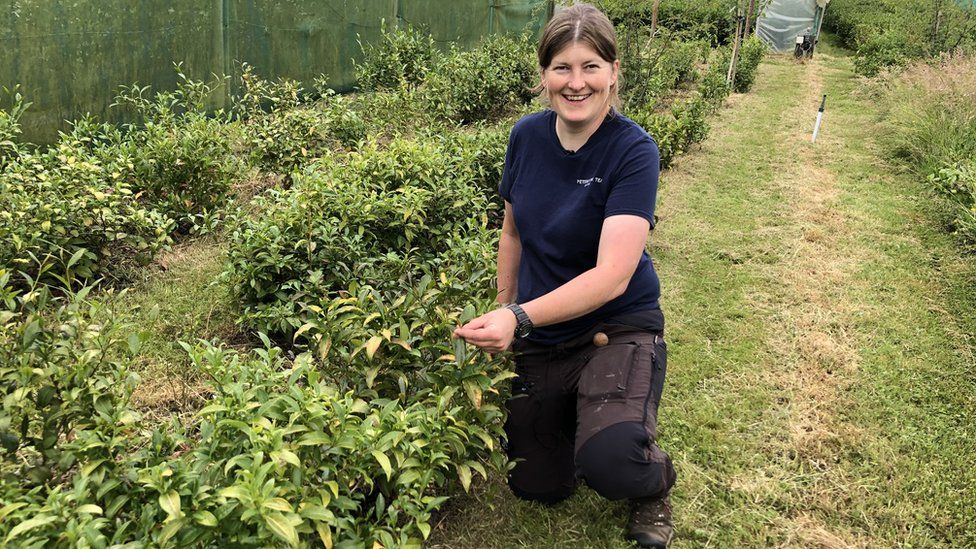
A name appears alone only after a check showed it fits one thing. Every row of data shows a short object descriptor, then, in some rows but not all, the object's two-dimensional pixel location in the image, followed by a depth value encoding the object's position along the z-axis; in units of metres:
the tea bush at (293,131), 5.23
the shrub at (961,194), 5.32
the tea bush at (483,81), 7.46
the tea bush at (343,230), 3.45
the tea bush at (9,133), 4.09
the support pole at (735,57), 12.33
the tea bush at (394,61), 8.27
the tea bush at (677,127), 6.92
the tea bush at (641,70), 8.01
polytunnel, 20.14
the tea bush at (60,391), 1.73
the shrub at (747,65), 13.49
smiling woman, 2.18
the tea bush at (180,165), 4.45
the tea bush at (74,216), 3.51
